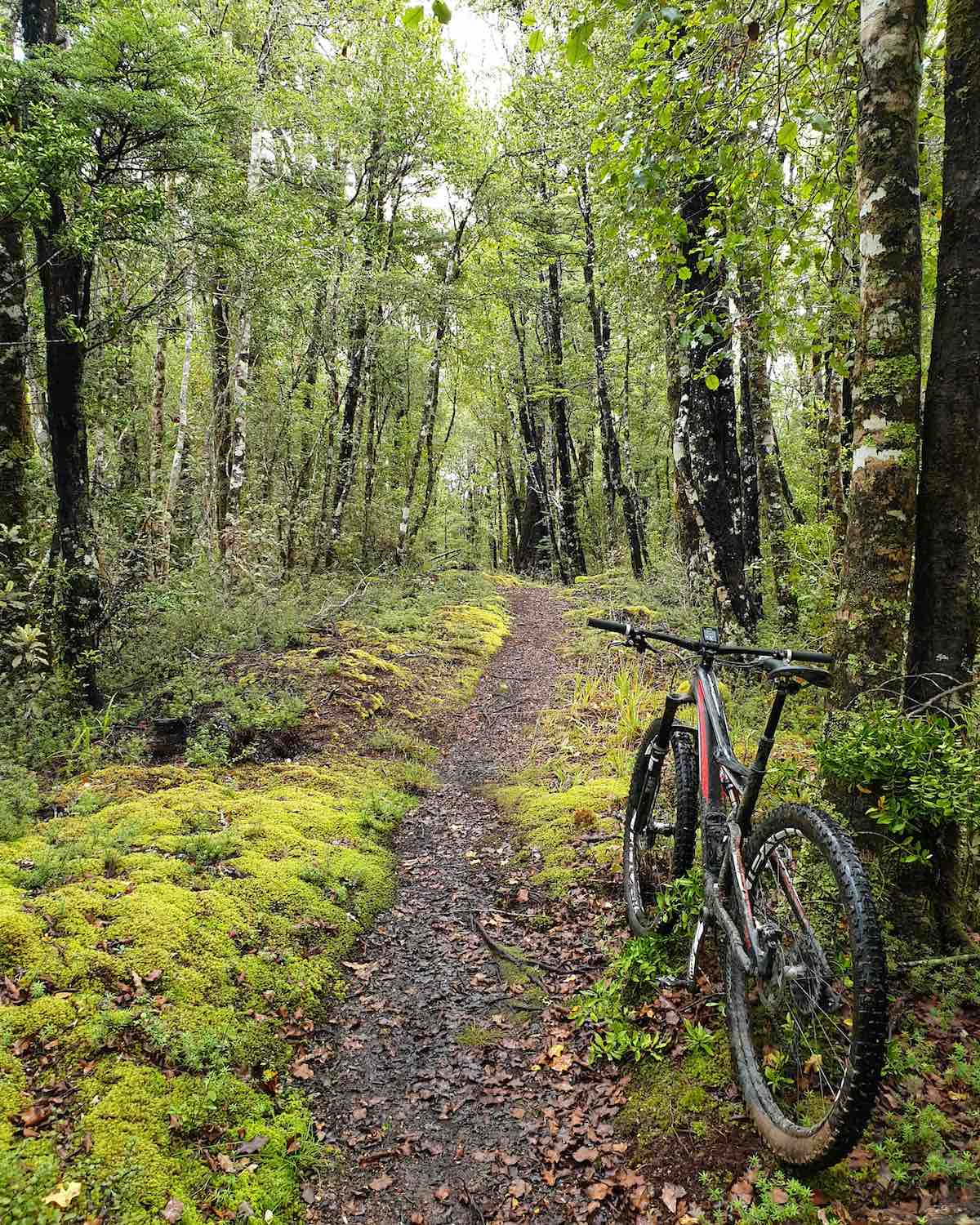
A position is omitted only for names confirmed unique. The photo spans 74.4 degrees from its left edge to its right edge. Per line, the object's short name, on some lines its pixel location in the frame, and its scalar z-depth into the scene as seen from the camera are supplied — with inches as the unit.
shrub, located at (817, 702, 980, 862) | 104.7
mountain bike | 82.2
